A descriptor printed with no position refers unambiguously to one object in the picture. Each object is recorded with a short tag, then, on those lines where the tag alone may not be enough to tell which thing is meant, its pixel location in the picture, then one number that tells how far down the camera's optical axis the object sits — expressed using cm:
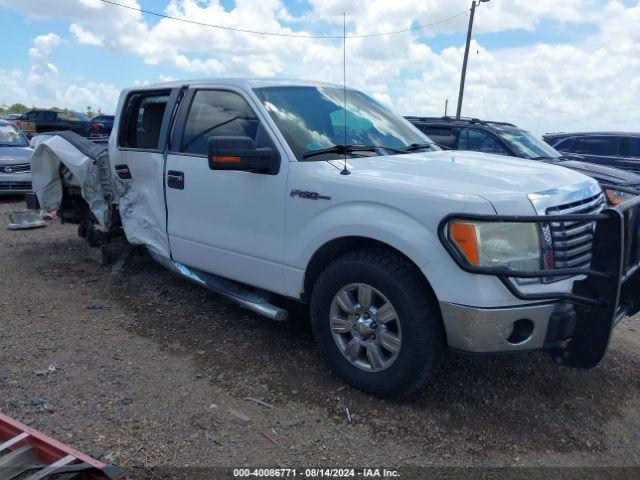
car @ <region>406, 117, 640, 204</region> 846
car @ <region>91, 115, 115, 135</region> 2561
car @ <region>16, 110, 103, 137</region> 2253
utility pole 2280
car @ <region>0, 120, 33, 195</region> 1054
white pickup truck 298
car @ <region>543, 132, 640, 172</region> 1081
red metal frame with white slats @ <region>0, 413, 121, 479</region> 268
